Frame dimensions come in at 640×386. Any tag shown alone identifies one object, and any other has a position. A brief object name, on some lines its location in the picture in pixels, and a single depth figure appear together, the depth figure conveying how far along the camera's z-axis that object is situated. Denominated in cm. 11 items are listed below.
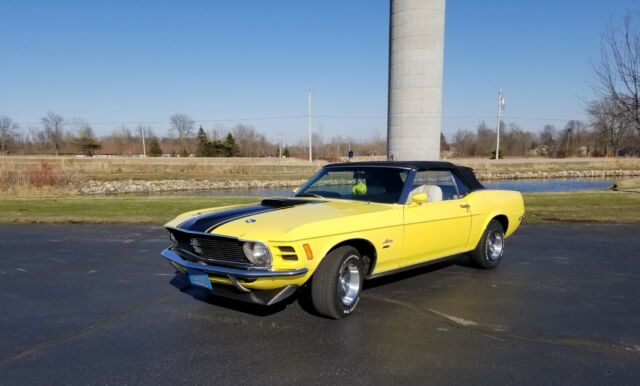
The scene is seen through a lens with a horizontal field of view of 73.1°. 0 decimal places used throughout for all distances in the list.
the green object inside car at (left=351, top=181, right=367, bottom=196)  530
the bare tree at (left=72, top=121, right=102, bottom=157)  7778
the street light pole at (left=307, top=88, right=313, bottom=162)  5971
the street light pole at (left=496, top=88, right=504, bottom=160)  5876
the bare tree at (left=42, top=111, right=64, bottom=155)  8970
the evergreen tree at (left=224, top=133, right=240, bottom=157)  8012
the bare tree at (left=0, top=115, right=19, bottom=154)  8485
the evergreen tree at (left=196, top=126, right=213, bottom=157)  7875
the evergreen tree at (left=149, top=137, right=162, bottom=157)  7962
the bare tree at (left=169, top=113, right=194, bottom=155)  10125
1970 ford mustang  389
